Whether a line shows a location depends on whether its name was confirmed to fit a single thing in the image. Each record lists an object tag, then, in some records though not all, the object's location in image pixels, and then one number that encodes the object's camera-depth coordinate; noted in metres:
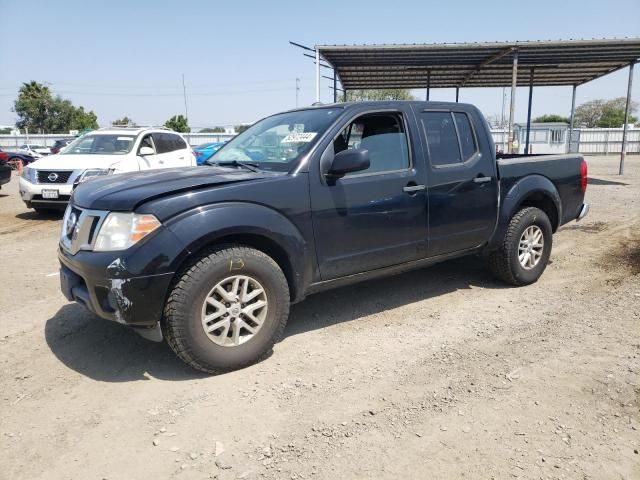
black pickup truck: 3.09
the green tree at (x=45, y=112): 62.59
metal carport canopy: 12.75
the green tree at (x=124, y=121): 65.94
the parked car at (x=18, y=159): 26.71
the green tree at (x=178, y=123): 53.53
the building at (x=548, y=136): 39.49
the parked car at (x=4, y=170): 12.87
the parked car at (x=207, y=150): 17.65
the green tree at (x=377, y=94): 38.03
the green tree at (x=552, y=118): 70.09
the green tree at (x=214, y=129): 60.74
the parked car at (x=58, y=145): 19.31
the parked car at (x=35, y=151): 30.55
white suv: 9.09
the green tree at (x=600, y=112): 71.19
